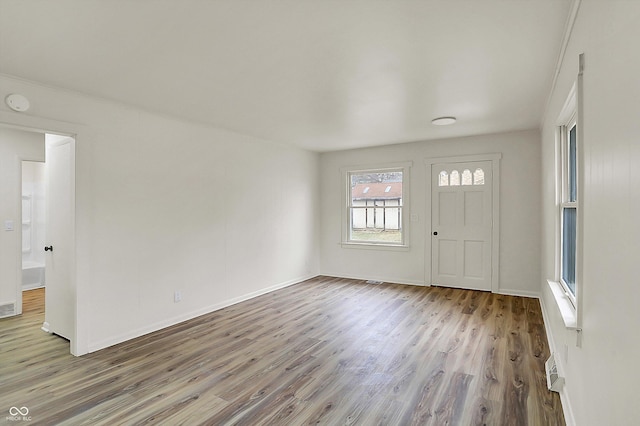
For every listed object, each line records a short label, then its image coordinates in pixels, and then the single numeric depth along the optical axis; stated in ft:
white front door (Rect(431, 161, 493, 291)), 18.06
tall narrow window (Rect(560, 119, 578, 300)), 8.27
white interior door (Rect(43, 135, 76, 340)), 11.41
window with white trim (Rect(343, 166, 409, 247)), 20.59
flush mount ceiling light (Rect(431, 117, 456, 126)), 14.32
